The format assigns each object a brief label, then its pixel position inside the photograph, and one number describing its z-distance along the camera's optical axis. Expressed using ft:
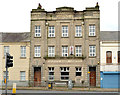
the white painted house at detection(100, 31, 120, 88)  130.21
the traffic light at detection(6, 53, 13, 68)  73.77
